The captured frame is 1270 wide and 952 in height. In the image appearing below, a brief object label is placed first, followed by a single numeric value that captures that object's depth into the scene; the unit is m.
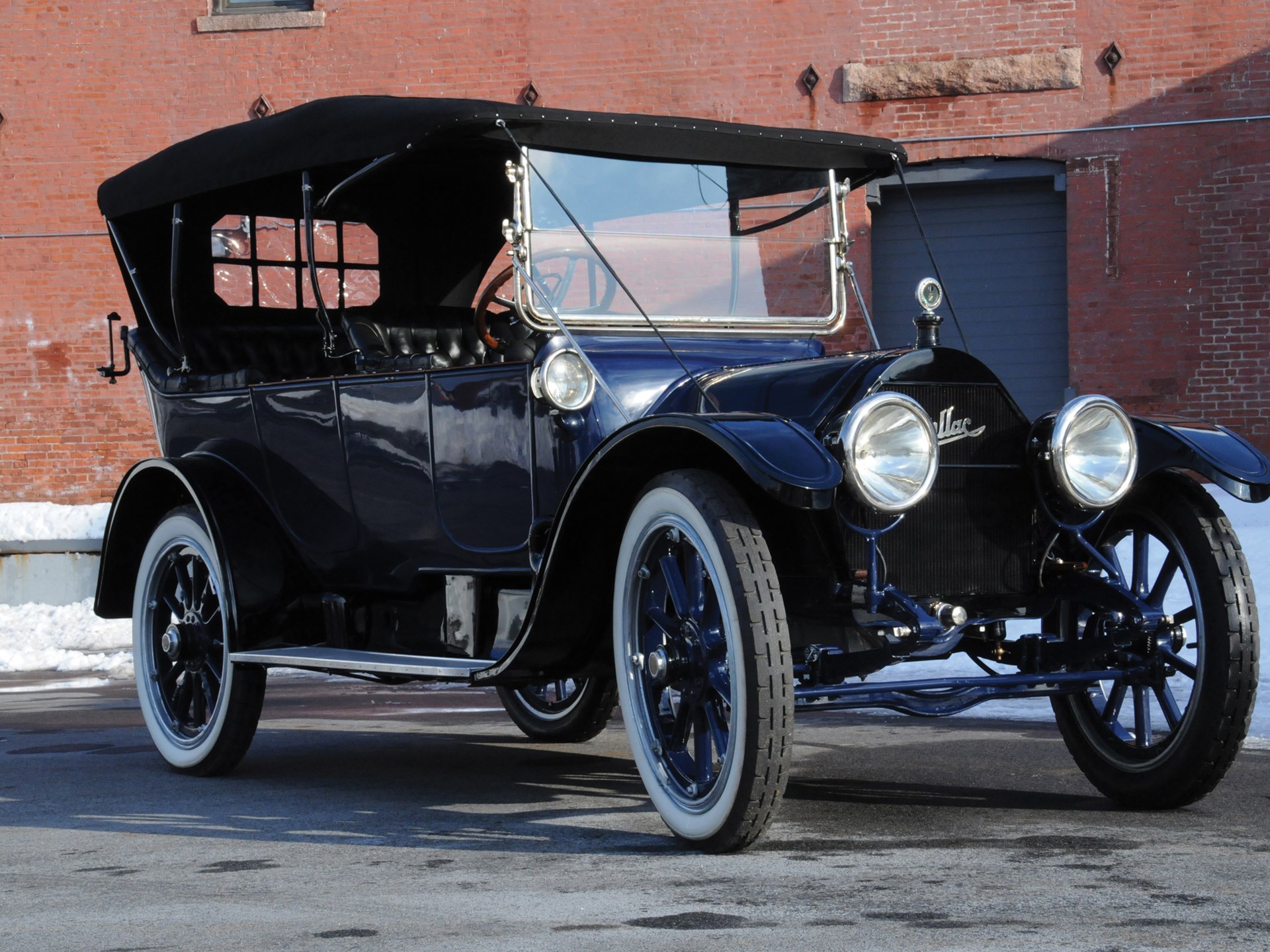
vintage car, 4.22
